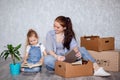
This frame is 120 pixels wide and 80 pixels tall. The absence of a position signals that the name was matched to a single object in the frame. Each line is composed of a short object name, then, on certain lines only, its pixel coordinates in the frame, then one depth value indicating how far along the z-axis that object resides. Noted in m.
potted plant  2.69
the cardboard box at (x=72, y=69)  2.46
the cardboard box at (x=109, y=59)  2.82
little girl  2.90
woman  2.76
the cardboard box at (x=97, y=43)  2.88
